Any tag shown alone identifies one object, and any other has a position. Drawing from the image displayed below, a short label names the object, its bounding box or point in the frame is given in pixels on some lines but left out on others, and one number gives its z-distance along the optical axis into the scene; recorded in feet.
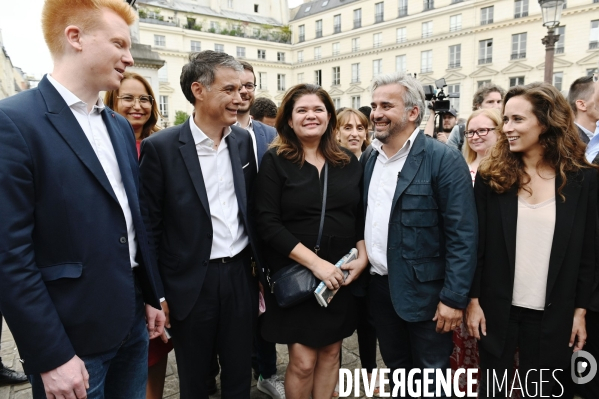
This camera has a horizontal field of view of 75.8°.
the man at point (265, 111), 16.97
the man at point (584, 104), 12.28
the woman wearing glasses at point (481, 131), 11.75
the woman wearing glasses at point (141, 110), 9.11
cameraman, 21.58
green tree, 121.49
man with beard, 7.65
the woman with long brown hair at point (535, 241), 7.33
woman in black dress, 8.30
